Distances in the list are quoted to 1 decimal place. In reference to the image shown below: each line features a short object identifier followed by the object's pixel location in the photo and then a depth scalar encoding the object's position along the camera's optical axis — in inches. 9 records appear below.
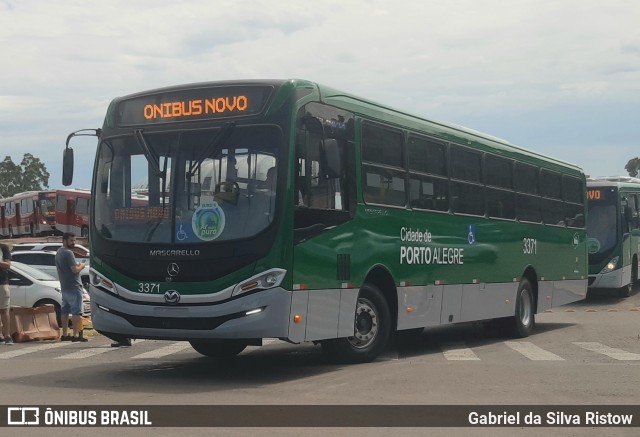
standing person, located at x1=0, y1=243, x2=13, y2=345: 717.3
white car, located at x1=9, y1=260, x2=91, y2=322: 864.3
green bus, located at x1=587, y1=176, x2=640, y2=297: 1222.9
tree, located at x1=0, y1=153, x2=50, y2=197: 4977.9
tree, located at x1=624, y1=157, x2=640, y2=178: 5723.4
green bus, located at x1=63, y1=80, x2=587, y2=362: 478.9
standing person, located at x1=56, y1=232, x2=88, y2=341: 712.4
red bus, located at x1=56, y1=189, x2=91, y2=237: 2237.9
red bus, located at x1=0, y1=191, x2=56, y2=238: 2456.9
